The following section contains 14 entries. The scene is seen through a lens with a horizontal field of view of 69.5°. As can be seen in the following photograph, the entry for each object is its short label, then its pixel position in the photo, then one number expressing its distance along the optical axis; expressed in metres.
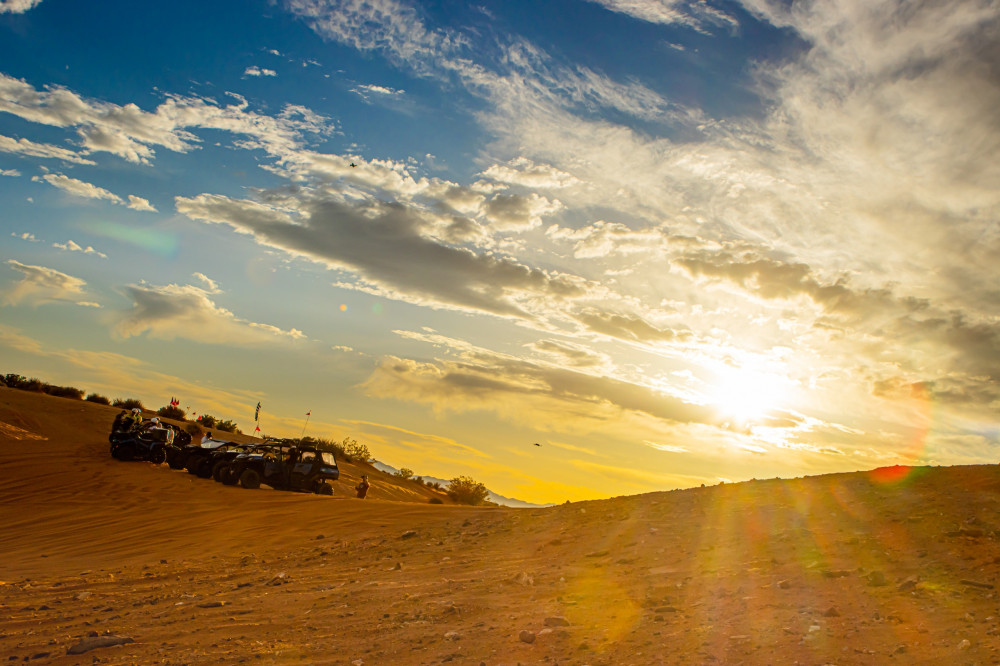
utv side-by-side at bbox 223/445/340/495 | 26.84
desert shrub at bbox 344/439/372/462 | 53.59
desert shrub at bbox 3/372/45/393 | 48.91
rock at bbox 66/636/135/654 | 7.18
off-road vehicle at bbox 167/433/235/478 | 29.45
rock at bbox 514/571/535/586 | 9.40
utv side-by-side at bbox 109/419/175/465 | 30.00
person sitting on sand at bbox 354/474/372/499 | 26.80
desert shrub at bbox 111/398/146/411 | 52.41
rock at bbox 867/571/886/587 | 7.79
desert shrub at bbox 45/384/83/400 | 52.37
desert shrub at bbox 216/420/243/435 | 55.80
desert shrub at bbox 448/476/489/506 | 44.72
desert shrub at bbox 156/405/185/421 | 53.38
